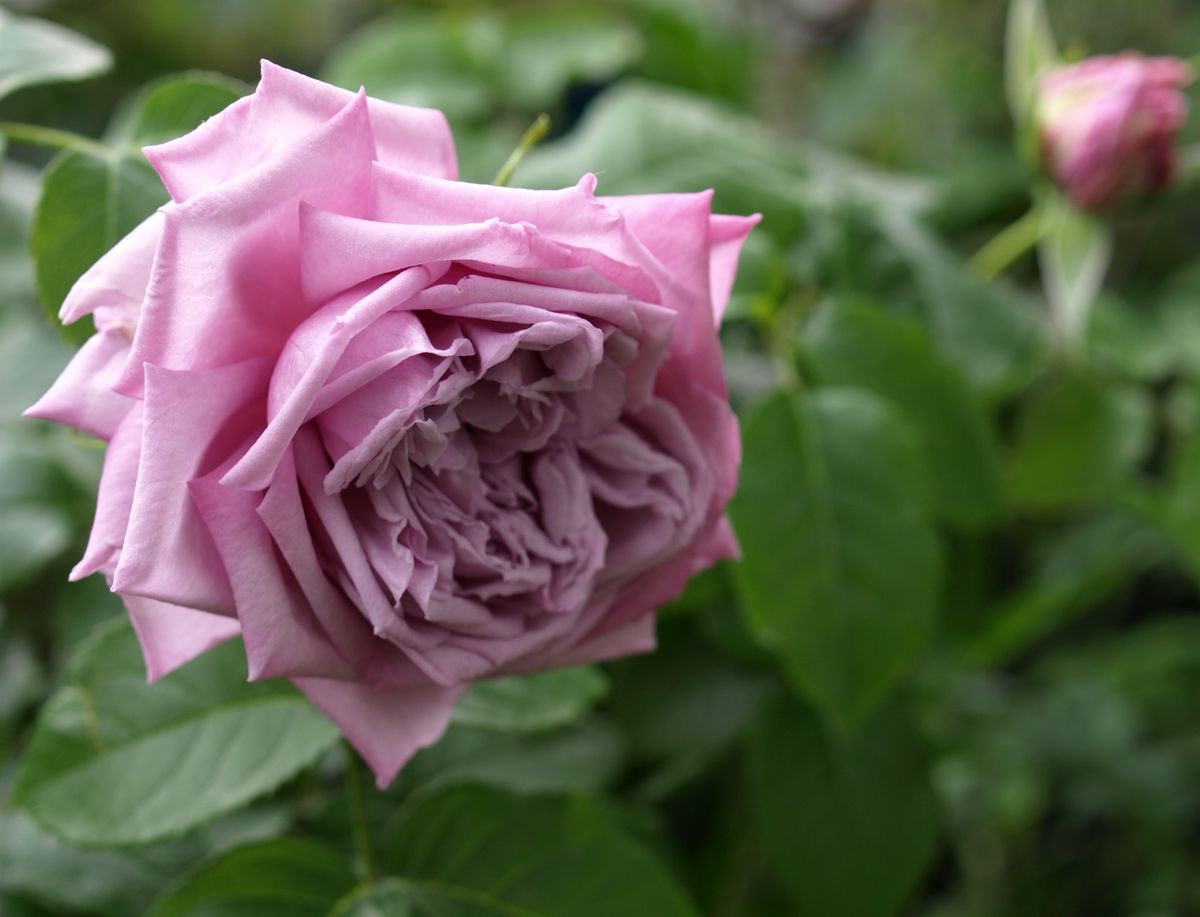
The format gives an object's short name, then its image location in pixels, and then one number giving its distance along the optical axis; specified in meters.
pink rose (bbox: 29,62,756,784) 0.24
